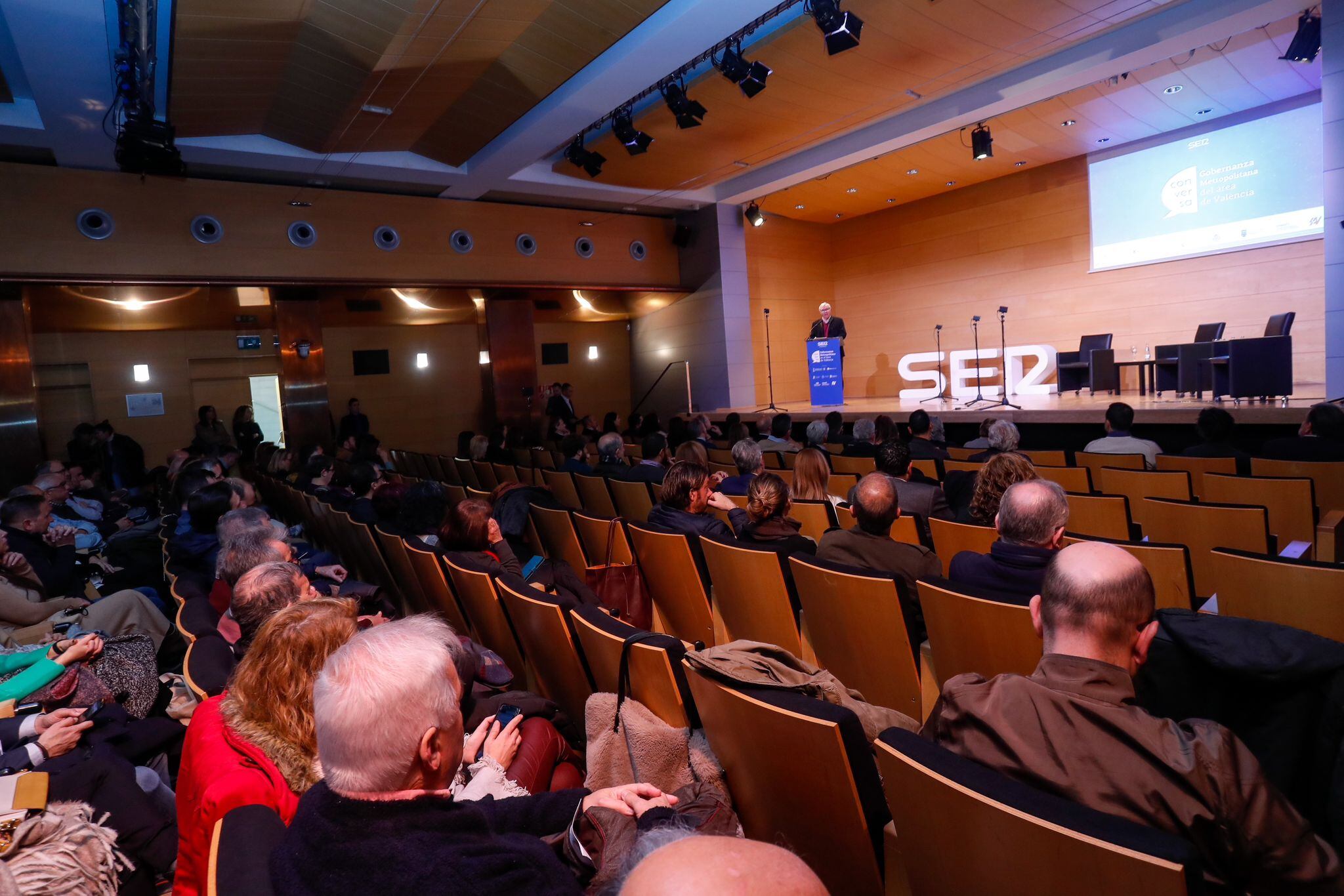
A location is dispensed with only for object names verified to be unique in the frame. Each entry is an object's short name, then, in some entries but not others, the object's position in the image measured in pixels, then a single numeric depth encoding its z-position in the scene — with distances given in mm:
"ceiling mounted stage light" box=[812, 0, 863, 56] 5711
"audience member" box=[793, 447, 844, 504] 4113
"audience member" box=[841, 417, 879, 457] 6027
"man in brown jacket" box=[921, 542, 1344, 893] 1132
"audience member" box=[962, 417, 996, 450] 5949
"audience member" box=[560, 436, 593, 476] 6455
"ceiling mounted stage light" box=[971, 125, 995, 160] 8938
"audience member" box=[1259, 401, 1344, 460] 4344
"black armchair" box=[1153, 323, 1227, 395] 8422
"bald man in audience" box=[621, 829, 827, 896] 625
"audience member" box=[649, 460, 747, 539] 3564
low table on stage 10055
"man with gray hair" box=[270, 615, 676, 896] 1024
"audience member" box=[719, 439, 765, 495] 4699
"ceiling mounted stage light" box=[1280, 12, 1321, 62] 6441
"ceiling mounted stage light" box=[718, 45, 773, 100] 6582
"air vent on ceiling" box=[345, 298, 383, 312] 11438
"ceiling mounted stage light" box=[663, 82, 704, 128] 7367
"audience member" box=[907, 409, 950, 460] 5516
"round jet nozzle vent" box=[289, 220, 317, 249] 9398
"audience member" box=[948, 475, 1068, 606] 2258
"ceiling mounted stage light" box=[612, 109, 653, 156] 8258
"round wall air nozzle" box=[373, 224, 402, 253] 10055
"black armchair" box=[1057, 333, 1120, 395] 9945
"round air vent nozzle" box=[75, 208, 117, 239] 8062
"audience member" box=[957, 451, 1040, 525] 3127
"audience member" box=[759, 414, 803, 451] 6816
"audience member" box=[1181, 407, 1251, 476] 4711
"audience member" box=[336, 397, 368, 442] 11344
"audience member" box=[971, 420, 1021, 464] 4891
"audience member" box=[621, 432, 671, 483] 5496
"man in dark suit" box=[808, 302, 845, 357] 11094
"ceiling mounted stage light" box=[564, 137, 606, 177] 9156
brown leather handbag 3322
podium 10859
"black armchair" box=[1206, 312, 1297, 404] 6996
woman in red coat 1429
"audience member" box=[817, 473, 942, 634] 2695
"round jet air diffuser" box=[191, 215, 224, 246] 8711
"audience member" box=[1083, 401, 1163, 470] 5043
